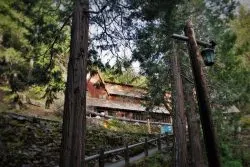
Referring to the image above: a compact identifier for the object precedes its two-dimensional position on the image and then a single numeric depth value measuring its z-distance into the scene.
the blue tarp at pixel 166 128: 16.26
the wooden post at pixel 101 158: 6.70
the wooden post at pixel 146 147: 9.80
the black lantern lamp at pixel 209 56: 4.99
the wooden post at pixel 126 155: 8.02
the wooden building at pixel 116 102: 17.59
